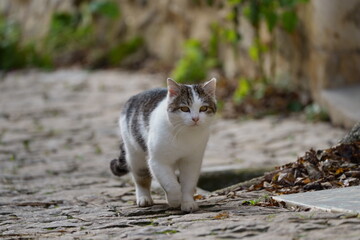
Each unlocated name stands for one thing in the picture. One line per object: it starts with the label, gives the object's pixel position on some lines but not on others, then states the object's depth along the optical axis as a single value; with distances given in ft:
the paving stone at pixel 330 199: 23.11
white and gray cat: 27.53
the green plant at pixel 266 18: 55.57
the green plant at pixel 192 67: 73.87
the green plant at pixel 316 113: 52.85
